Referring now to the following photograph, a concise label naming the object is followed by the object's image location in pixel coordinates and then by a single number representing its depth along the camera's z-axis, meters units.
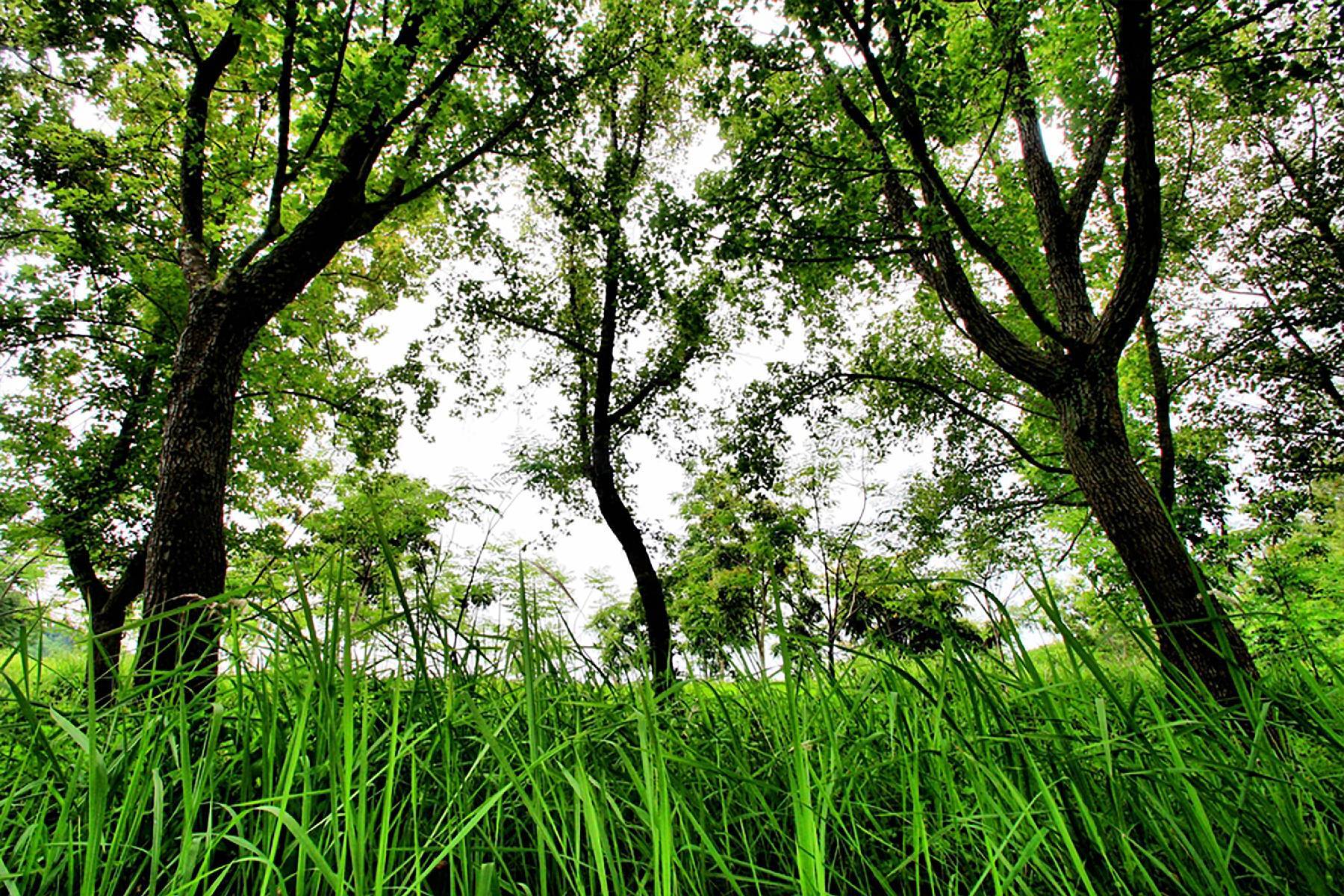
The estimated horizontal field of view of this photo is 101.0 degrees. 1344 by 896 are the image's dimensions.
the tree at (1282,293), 7.67
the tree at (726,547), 11.24
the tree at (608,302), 7.96
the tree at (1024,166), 3.51
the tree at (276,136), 3.59
